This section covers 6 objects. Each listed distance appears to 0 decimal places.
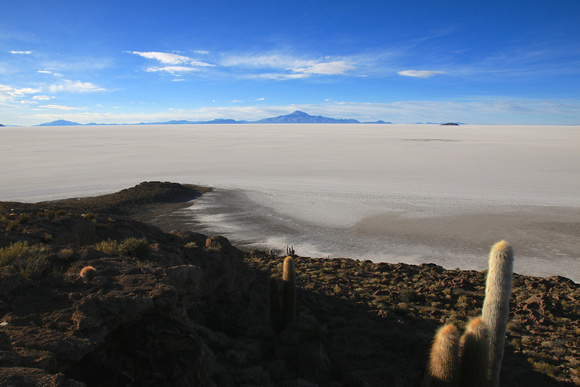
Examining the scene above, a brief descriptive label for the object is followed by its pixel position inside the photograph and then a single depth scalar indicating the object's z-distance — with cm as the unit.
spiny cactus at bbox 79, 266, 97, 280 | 515
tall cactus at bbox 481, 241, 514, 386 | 526
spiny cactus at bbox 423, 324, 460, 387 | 482
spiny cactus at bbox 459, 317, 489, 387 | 499
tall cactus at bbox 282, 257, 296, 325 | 773
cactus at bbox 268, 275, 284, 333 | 778
